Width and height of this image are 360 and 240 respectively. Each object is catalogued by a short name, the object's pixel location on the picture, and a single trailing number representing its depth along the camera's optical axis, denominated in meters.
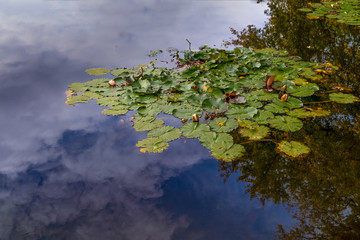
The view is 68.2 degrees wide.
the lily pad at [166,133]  2.35
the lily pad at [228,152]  2.07
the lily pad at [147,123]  2.48
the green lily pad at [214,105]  2.67
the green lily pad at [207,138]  2.23
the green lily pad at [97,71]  3.75
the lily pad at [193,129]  2.37
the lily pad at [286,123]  2.35
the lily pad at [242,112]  2.55
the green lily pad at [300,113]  2.56
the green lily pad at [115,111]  2.75
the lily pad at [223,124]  2.38
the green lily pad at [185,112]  2.60
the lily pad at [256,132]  2.27
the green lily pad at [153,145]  2.24
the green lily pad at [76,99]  3.03
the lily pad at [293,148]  2.09
